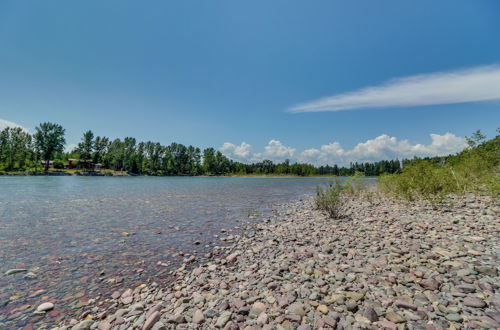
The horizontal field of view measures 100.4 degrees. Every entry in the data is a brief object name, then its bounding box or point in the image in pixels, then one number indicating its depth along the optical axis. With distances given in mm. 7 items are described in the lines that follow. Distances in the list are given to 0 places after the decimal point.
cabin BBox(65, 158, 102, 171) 111312
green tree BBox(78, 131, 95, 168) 106875
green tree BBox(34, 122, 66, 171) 90812
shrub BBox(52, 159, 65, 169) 113831
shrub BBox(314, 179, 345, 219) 11924
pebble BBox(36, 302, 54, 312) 4739
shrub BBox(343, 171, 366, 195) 18455
